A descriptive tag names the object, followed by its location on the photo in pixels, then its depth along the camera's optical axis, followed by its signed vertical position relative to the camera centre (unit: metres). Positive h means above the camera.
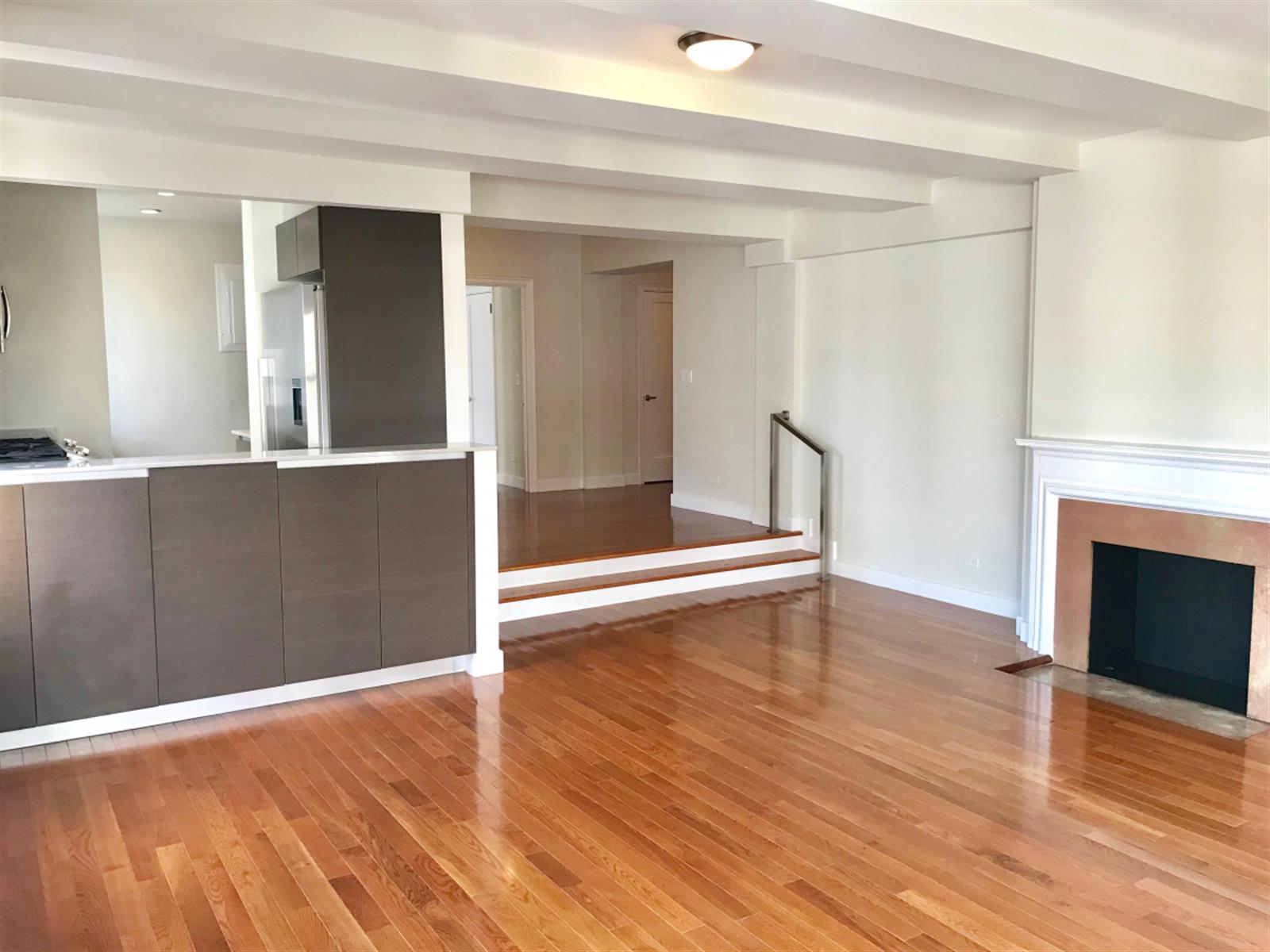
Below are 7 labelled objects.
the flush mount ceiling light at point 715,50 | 3.27 +1.15
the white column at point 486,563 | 4.58 -0.84
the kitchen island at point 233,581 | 3.62 -0.81
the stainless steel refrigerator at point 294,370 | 5.18 +0.10
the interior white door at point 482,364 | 9.78 +0.23
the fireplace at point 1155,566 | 4.13 -0.89
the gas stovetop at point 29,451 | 3.72 -0.25
